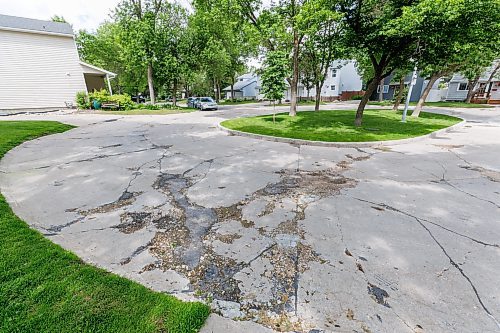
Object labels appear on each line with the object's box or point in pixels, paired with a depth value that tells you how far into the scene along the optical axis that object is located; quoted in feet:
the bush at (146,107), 75.91
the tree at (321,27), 31.58
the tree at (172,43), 76.48
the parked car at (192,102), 92.91
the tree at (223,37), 49.01
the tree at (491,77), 86.89
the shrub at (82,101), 67.15
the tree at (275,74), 41.65
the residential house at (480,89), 97.91
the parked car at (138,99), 146.72
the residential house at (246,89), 177.27
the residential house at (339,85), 144.97
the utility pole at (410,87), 41.49
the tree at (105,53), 112.88
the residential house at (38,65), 60.54
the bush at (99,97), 67.94
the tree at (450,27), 23.85
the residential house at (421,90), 114.11
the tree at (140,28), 71.20
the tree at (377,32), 29.01
